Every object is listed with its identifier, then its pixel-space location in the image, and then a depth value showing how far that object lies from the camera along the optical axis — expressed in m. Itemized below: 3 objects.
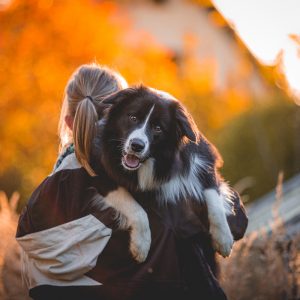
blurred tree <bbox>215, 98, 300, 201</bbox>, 10.20
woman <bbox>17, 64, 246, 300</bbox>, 2.90
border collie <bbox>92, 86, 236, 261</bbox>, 3.24
